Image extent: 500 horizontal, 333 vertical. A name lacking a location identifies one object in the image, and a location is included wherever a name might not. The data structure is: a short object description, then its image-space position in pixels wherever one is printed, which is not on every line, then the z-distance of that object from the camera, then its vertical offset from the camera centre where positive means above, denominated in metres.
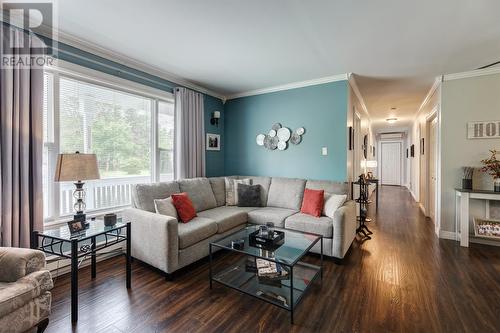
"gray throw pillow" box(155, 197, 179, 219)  2.71 -0.50
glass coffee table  1.92 -1.08
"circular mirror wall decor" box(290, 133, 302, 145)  4.04 +0.49
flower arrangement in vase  3.20 -0.02
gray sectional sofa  2.40 -0.68
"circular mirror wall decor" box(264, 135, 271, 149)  4.36 +0.46
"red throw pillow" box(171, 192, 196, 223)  2.83 -0.52
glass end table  1.77 -0.71
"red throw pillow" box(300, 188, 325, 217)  3.14 -0.51
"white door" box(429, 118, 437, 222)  4.50 +0.02
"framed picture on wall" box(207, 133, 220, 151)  4.47 +0.49
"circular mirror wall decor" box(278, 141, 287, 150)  4.18 +0.39
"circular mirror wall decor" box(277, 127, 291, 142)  4.15 +0.59
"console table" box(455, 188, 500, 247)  3.18 -0.56
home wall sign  3.31 +0.53
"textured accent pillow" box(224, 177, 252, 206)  3.85 -0.40
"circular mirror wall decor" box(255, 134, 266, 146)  4.43 +0.53
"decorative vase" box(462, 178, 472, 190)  3.35 -0.27
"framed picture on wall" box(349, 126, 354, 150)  3.95 +0.49
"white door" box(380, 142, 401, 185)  9.85 +0.13
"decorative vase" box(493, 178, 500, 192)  3.18 -0.26
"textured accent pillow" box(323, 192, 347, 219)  3.03 -0.50
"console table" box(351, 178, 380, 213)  4.12 -0.33
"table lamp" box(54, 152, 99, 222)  2.06 -0.03
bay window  2.49 +0.45
